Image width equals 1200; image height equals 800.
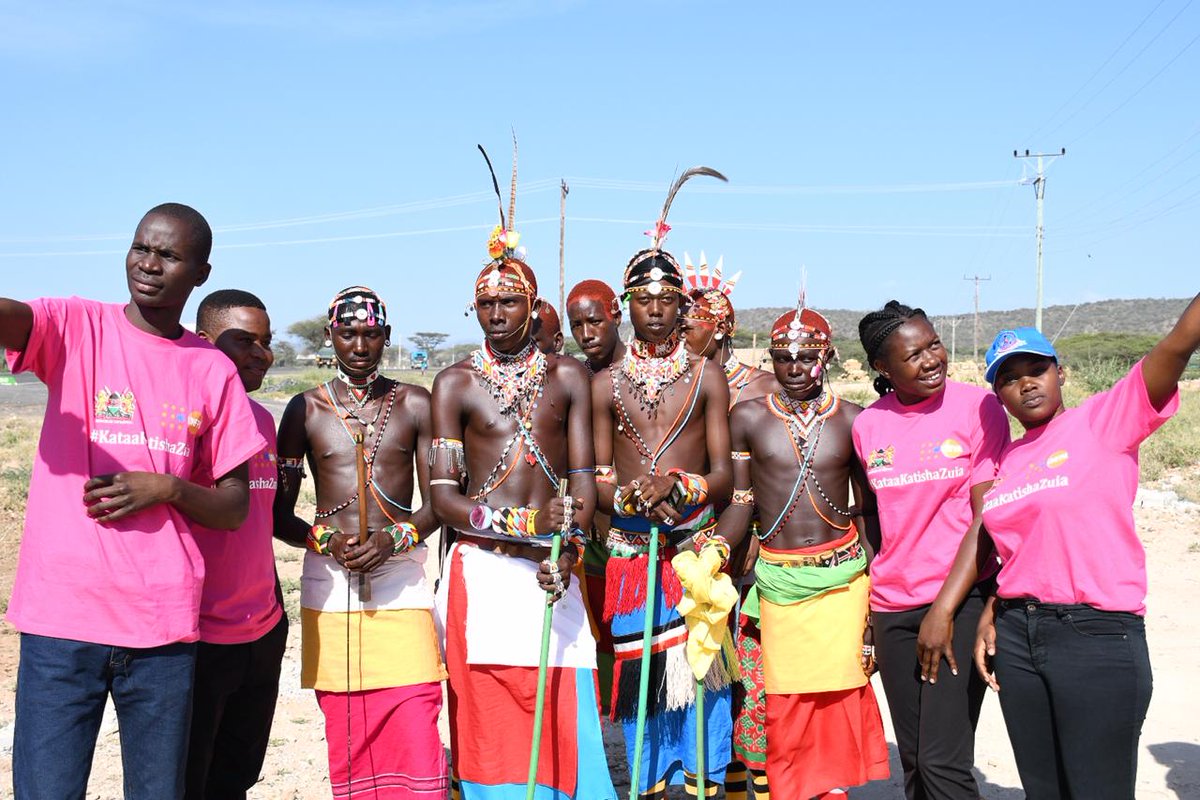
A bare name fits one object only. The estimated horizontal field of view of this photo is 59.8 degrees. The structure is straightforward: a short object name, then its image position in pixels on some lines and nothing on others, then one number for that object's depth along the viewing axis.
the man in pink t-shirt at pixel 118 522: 3.19
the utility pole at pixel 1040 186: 40.59
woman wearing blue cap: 3.50
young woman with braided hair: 4.28
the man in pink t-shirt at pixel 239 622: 3.96
